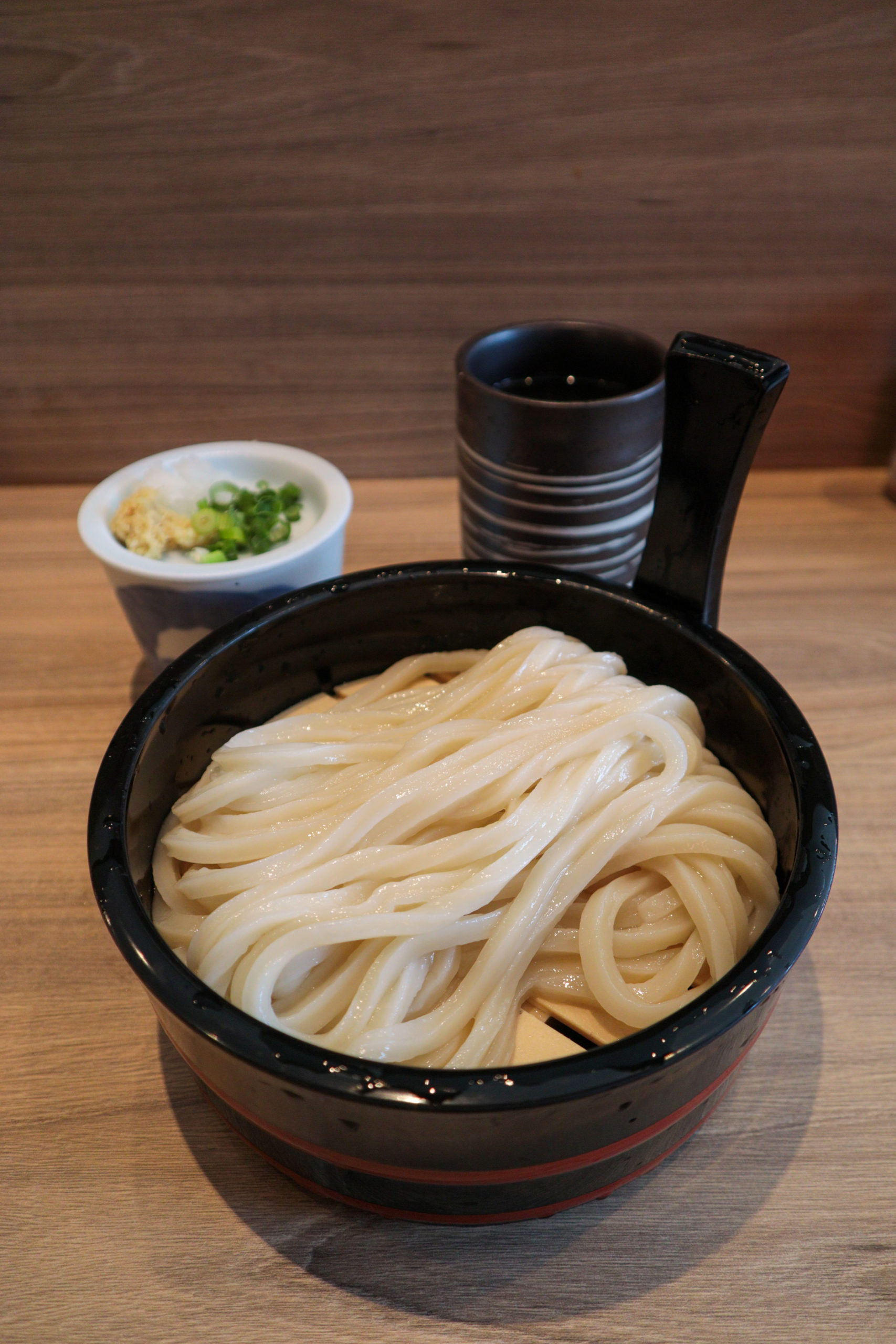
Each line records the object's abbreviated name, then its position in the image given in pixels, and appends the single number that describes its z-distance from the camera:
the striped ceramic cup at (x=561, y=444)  0.43
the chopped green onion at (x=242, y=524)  0.44
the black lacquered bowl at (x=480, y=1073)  0.27
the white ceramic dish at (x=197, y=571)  0.42
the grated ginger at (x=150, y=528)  0.43
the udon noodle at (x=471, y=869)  0.31
